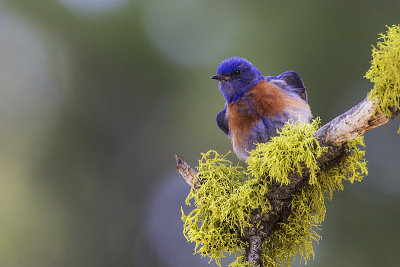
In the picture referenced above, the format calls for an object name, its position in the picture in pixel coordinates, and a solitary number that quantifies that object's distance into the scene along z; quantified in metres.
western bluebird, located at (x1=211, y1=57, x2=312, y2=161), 7.91
